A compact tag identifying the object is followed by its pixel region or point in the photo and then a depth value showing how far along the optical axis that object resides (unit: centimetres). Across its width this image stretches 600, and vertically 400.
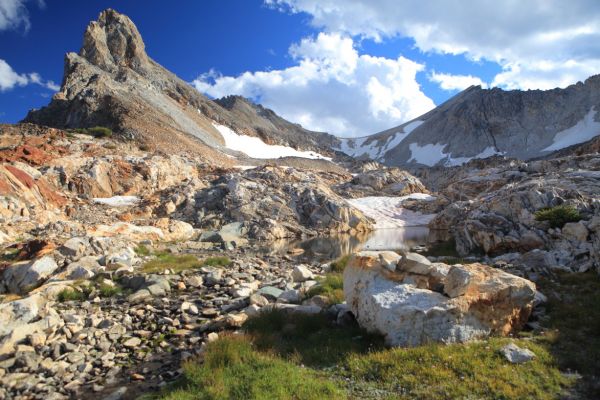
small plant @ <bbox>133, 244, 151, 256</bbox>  2175
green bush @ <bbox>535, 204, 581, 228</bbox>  1641
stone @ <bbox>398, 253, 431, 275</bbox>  936
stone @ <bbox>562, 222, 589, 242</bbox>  1447
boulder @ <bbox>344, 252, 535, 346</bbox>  780
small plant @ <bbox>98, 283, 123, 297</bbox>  1366
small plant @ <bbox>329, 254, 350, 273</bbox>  1777
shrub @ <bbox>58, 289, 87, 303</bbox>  1315
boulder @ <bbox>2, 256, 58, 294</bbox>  1471
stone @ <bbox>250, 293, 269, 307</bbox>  1187
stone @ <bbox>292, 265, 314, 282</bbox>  1581
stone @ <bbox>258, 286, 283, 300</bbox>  1272
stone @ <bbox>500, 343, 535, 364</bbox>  687
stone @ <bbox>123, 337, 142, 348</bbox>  958
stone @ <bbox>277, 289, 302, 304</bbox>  1211
